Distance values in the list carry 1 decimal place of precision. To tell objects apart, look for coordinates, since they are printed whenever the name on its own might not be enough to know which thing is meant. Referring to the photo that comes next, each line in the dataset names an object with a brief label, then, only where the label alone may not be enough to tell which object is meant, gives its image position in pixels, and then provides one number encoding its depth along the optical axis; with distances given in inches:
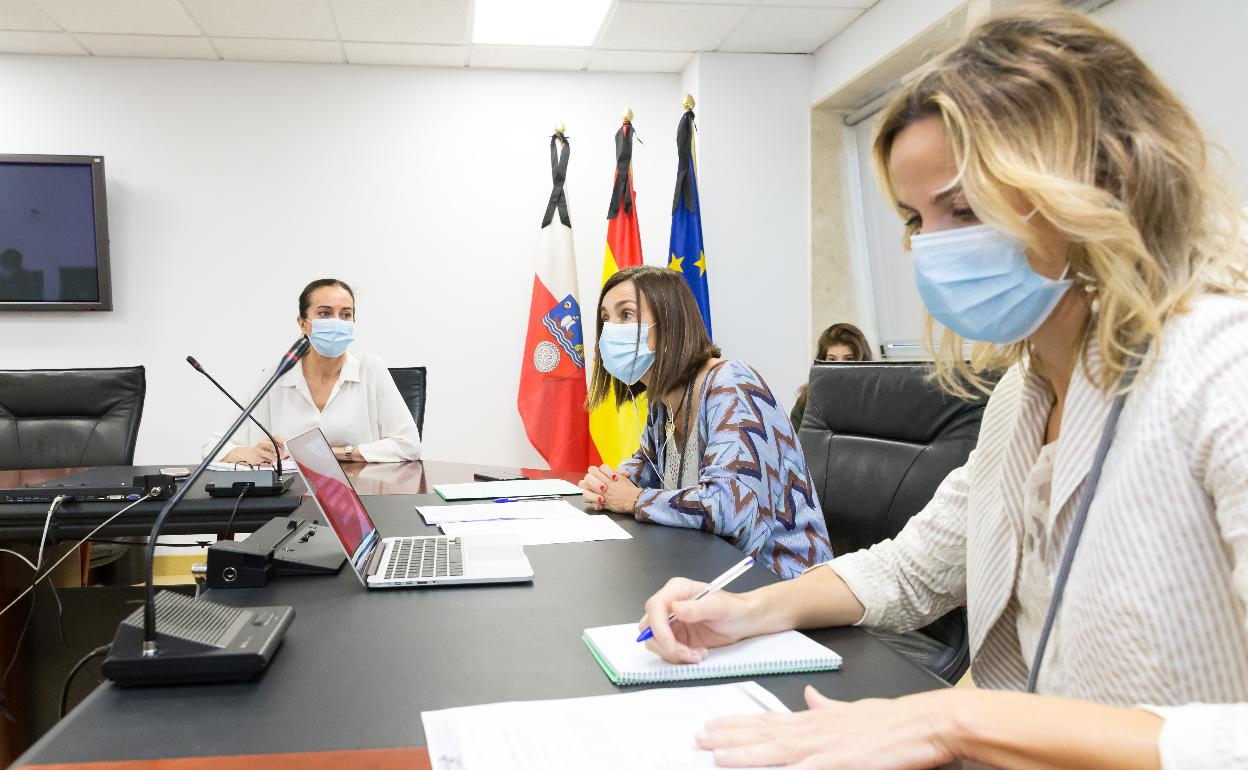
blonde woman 23.9
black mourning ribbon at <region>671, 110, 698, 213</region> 158.1
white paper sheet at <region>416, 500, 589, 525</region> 63.2
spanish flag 157.2
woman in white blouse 111.3
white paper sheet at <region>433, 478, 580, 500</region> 74.0
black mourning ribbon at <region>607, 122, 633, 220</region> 160.4
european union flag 157.6
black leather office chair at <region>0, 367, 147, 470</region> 107.0
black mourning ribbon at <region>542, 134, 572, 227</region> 161.0
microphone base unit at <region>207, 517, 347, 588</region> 44.0
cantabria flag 163.6
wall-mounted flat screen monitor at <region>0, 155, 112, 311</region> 154.6
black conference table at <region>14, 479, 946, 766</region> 26.5
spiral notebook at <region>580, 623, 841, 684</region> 30.8
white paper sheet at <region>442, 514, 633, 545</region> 56.1
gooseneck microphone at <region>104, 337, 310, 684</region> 30.0
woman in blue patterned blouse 61.2
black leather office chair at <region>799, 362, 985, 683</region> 59.2
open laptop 44.1
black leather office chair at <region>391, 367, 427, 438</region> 125.0
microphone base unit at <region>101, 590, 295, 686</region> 30.1
